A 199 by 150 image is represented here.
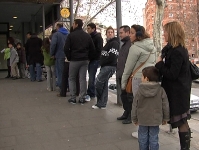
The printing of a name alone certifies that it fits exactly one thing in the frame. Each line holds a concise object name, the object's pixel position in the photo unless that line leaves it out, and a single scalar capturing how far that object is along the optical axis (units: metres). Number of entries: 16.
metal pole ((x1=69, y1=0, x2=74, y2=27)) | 11.40
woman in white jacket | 4.59
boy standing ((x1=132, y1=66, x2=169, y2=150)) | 3.74
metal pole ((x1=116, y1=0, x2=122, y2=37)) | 7.18
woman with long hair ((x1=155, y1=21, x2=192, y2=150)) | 3.78
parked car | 10.17
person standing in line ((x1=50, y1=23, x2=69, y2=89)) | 8.20
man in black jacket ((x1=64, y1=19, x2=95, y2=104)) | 6.84
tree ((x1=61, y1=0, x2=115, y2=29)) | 26.16
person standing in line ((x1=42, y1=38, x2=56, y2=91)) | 8.82
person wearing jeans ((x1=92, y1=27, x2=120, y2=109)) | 6.18
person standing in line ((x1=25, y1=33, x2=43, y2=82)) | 11.41
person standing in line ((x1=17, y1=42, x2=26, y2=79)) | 12.87
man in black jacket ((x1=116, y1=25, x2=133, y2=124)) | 5.44
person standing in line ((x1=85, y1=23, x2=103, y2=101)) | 7.42
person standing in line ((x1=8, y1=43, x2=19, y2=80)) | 12.71
